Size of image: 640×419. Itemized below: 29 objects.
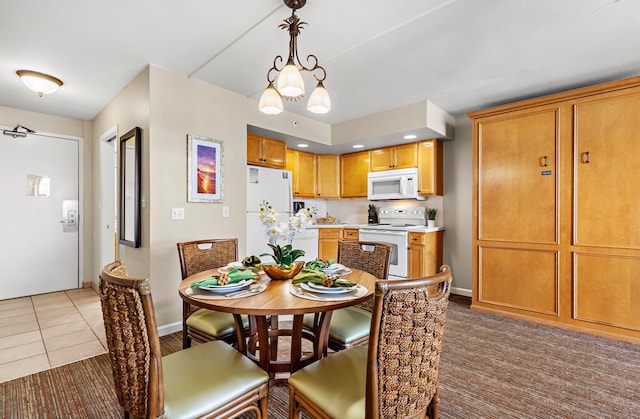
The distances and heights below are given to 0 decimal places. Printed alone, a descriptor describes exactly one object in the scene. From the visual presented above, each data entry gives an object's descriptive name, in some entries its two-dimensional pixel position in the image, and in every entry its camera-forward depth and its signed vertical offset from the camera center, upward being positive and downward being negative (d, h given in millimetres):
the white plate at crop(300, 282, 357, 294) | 1415 -389
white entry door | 3771 -78
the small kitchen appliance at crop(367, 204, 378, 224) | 4871 -116
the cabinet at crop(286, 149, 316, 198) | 4672 +581
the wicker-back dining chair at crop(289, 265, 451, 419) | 972 -538
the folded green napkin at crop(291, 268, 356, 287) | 1494 -373
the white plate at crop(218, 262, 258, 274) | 1855 -385
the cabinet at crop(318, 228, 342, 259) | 4668 -515
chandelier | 1724 +721
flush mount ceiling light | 2779 +1207
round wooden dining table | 1250 -423
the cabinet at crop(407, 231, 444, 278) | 3855 -597
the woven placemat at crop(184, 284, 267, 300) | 1364 -404
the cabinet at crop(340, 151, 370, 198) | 4785 +560
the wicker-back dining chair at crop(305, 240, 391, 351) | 1757 -688
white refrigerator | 3455 +145
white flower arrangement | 1752 -135
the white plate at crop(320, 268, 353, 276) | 1821 -394
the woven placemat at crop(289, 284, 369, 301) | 1359 -410
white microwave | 4129 +341
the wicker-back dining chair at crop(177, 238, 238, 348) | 1781 -492
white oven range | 3979 -314
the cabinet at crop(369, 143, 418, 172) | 4232 +743
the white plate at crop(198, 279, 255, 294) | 1407 -376
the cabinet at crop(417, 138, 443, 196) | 4039 +550
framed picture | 2891 +386
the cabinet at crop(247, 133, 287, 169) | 3664 +725
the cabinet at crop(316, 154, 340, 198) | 5055 +559
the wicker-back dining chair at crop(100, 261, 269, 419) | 990 -666
